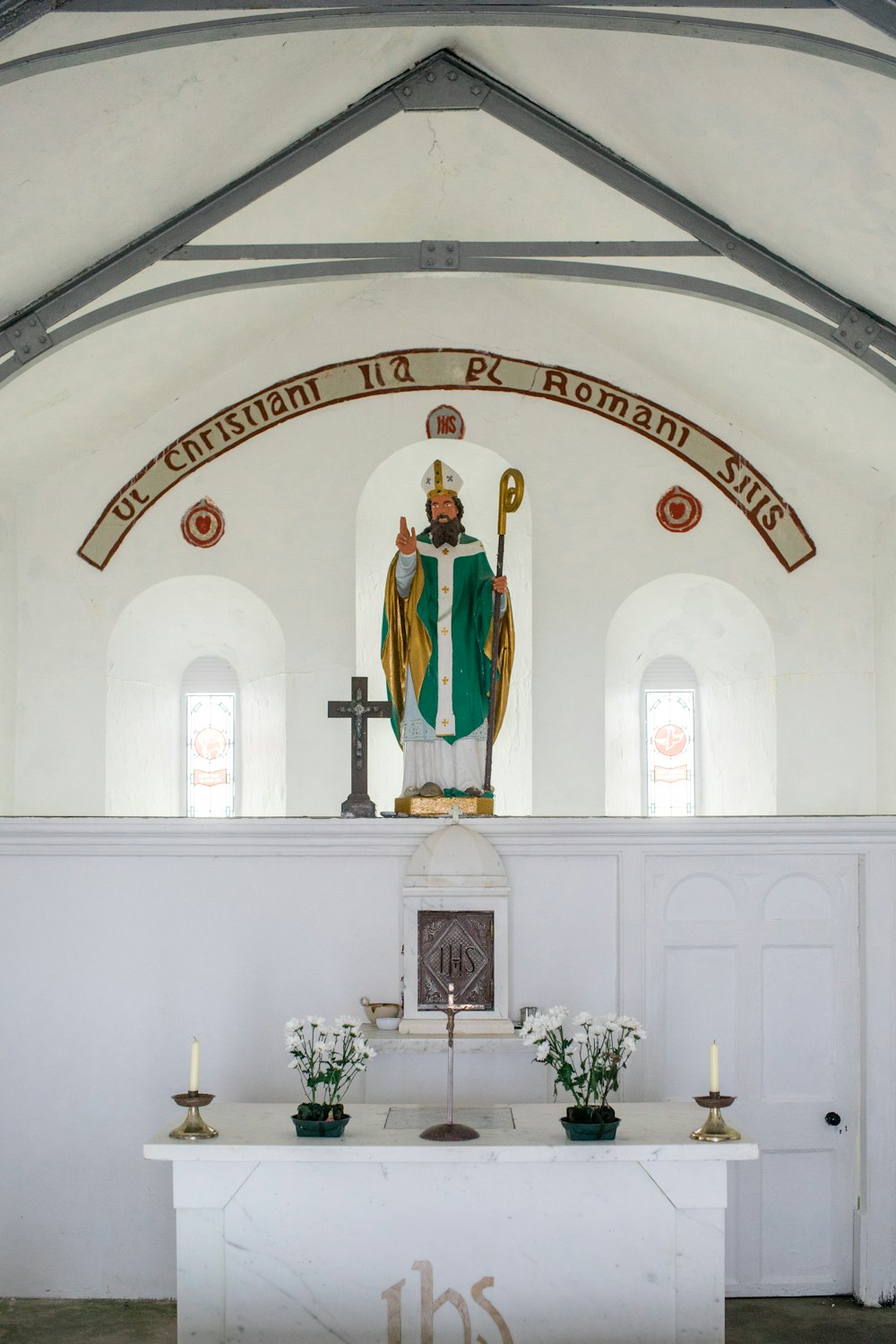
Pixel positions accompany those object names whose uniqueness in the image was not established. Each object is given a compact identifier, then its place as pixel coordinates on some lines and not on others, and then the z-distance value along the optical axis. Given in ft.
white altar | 17.61
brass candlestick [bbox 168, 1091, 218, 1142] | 17.44
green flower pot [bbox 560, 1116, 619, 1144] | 17.33
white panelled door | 21.39
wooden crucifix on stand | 23.25
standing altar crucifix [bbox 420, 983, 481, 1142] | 17.49
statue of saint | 23.72
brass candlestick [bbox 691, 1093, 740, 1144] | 17.34
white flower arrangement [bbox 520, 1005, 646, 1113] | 17.76
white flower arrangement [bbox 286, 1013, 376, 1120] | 17.90
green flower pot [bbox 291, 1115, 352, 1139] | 17.54
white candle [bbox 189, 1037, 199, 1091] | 17.84
